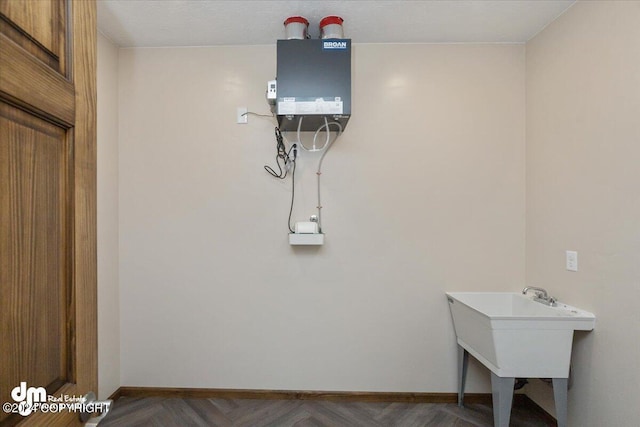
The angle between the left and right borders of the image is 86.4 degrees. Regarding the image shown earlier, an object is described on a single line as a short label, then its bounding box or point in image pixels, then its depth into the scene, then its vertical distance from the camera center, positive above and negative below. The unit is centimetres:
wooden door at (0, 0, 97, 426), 62 +3
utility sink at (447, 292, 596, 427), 184 -75
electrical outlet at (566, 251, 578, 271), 199 -29
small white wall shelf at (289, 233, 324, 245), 234 -19
